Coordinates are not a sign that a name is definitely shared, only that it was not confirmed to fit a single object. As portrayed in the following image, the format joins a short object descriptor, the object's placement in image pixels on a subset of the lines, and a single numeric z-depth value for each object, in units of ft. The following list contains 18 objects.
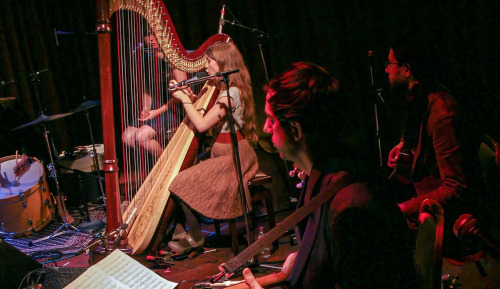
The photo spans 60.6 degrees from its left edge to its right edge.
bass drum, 14.85
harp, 7.72
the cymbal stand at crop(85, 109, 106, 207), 16.52
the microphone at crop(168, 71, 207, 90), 10.57
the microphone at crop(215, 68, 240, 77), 9.87
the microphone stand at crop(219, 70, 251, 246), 10.07
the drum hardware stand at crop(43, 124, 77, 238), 15.71
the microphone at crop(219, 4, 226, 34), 13.36
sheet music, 5.70
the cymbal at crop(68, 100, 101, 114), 14.71
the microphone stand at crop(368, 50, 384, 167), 12.24
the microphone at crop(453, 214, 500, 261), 6.39
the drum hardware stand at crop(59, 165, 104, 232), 16.19
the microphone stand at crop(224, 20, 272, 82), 12.90
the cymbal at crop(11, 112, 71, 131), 14.60
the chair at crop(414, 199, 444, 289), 4.55
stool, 11.95
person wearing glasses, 7.52
